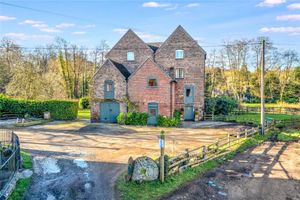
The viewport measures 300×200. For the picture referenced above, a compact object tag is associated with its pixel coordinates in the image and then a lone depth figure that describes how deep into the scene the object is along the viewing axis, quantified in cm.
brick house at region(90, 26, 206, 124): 2803
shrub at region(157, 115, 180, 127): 2622
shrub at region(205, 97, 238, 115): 3322
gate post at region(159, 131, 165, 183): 1080
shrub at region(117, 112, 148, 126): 2708
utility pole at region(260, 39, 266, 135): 2106
